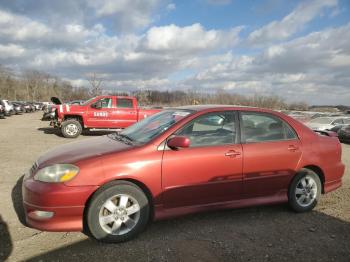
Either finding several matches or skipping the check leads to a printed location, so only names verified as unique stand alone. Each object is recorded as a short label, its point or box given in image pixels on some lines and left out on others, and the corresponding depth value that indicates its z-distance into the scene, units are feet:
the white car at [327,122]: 64.23
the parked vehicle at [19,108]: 132.61
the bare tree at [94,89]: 129.59
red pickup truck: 49.11
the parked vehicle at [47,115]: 80.50
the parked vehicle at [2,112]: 95.96
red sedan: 12.78
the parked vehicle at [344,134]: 56.71
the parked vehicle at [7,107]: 105.97
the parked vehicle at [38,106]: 189.59
